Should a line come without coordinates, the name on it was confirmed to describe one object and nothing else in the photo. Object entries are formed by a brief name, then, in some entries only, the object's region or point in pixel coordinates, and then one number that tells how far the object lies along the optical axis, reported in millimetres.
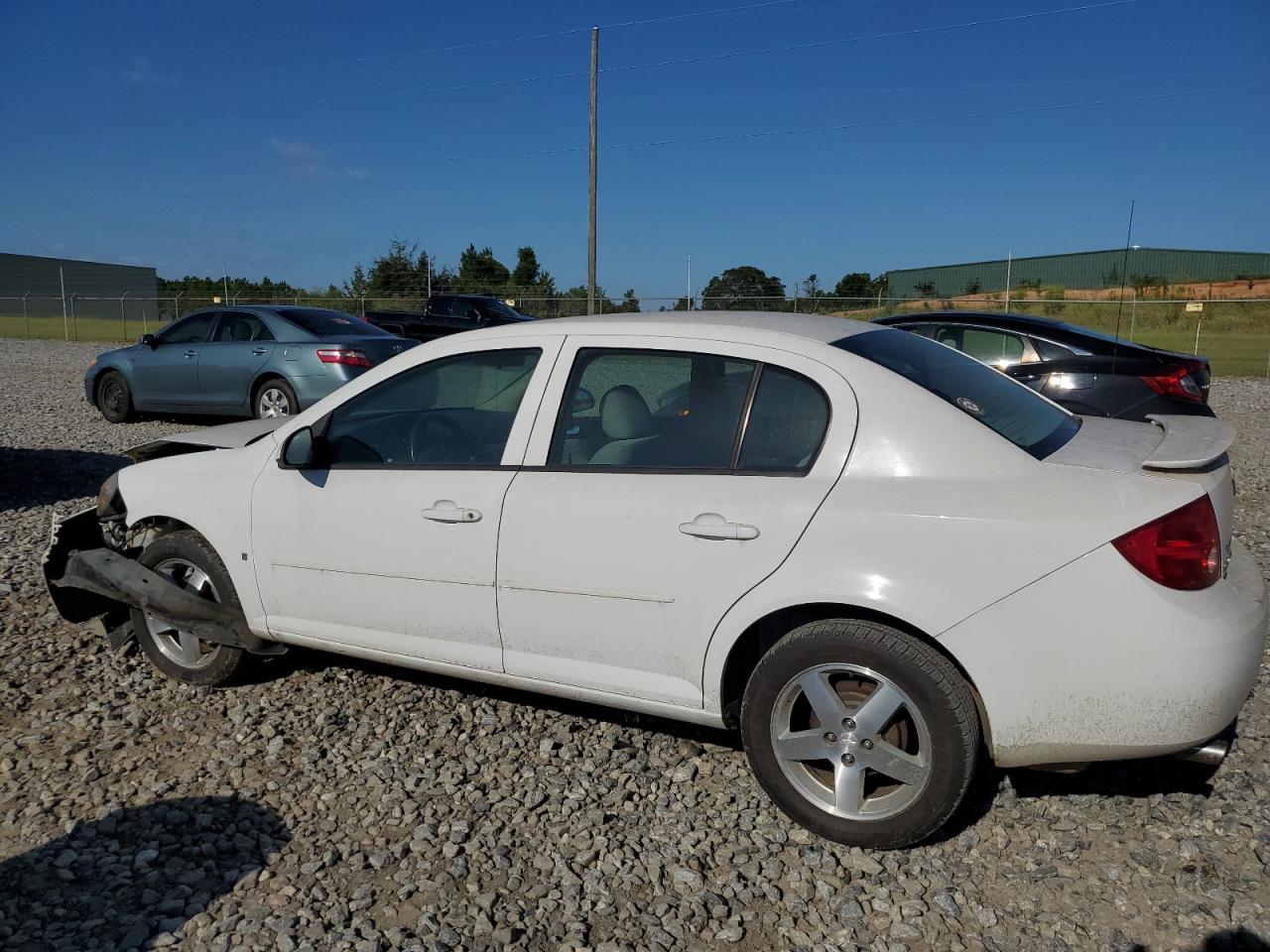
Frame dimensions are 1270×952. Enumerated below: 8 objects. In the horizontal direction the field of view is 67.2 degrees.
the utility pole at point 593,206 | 24734
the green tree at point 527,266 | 47062
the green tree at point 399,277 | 37125
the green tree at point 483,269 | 41188
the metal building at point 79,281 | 54769
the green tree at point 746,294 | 28955
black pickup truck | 23109
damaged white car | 2652
